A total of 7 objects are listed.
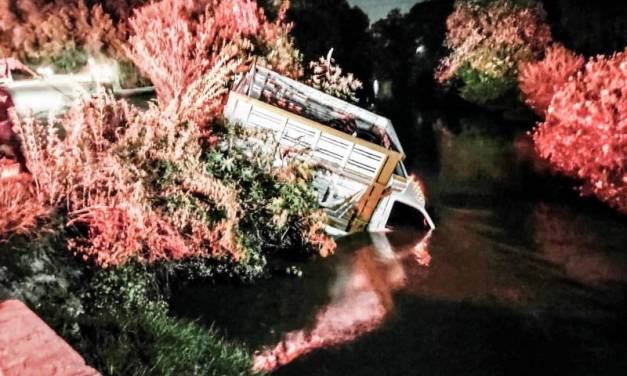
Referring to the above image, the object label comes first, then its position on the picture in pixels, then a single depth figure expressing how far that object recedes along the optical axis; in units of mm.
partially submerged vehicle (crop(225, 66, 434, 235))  9656
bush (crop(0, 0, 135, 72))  20797
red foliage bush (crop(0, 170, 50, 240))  6539
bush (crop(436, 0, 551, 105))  27203
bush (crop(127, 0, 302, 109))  11562
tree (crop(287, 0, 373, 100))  27203
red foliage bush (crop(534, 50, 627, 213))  12828
